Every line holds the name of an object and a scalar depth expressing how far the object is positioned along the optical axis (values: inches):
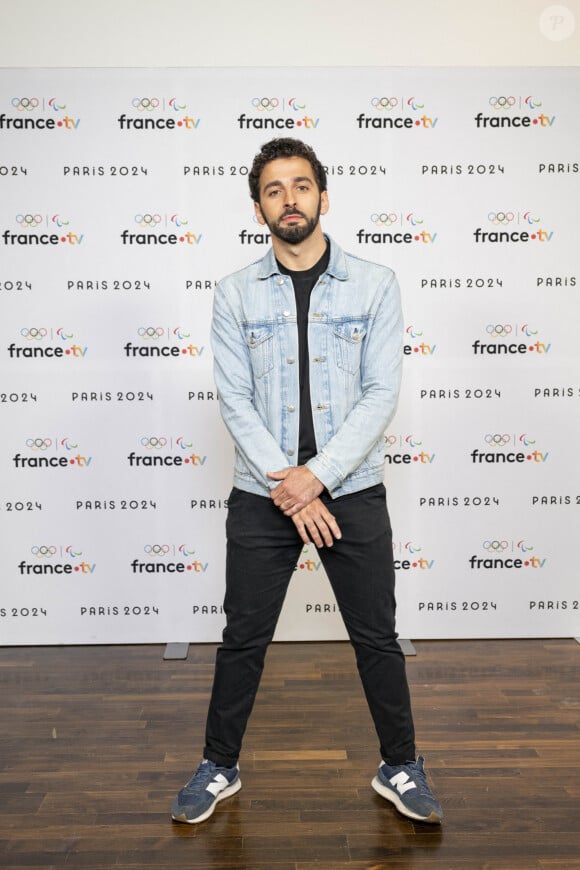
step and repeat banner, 137.3
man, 89.8
